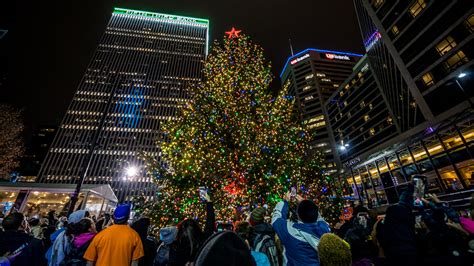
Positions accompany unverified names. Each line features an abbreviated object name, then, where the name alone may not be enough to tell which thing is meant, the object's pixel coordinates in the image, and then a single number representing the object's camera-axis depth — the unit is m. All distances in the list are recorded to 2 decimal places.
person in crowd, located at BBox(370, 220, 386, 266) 3.16
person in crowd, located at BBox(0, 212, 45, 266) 2.92
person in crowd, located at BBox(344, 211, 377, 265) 3.60
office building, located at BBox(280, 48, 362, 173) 86.31
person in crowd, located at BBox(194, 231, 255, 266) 0.97
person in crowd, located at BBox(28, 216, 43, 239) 5.10
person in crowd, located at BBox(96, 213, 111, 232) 6.50
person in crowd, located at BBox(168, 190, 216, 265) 2.84
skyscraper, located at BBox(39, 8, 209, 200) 77.75
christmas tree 10.15
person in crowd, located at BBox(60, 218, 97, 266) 3.33
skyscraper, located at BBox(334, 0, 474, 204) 23.00
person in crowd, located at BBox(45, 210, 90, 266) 3.61
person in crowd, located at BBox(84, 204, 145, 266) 3.00
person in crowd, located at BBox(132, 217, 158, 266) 3.70
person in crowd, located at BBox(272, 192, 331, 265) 2.50
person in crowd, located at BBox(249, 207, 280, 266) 3.26
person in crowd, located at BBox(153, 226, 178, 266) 3.27
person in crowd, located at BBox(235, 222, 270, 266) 3.96
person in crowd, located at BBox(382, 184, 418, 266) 2.72
